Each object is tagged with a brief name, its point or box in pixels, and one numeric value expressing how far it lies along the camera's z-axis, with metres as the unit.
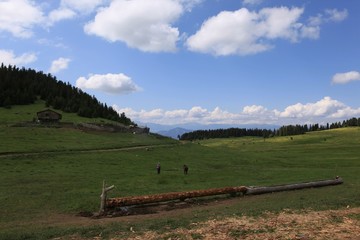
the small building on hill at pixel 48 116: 126.97
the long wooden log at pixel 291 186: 35.88
